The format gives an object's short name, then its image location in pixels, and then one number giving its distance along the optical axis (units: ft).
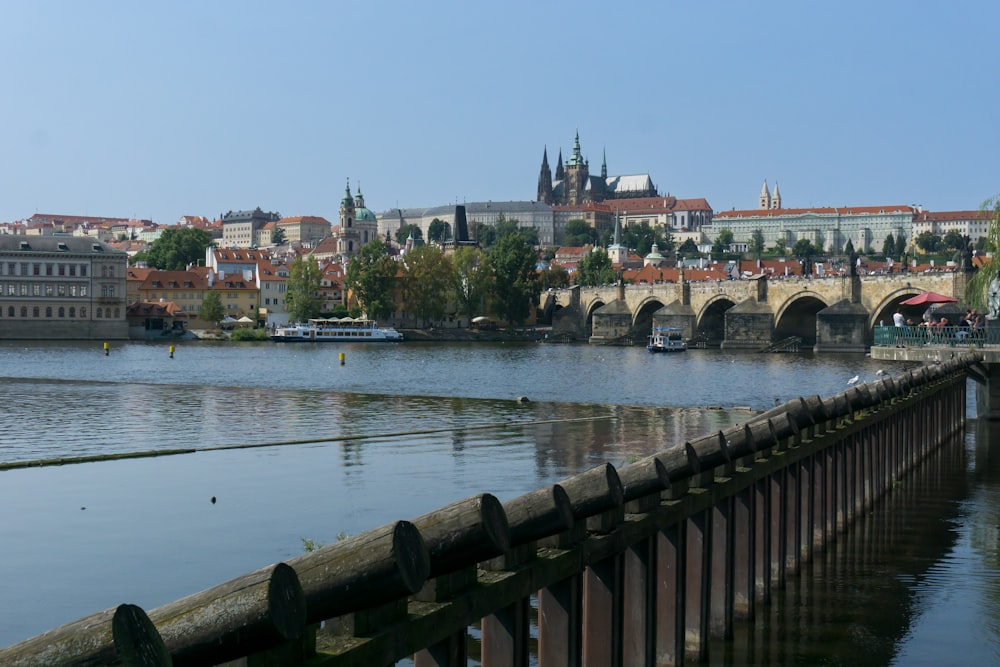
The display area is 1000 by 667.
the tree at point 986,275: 125.90
